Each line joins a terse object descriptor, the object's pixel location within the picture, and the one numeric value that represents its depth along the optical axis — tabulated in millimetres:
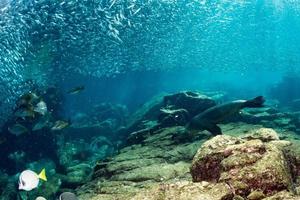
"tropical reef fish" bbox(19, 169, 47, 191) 4384
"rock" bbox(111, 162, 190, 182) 4941
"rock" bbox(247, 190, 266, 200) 2351
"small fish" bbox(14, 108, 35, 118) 8368
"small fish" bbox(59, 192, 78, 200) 3276
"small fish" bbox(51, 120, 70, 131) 9748
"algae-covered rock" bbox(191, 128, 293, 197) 2464
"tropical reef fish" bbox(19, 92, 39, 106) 8267
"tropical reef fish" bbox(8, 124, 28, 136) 10139
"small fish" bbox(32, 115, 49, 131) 11629
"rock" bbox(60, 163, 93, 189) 7163
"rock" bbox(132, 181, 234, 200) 2368
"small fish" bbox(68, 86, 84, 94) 9883
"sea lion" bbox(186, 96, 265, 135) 6365
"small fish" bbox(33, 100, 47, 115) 8581
